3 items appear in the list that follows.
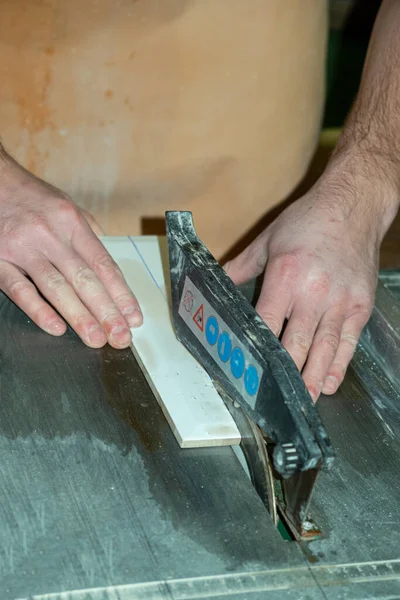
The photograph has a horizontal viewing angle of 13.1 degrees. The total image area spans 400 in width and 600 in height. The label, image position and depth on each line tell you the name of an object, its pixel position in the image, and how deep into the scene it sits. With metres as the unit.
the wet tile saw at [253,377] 1.06
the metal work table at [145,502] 1.02
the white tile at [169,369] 1.12
